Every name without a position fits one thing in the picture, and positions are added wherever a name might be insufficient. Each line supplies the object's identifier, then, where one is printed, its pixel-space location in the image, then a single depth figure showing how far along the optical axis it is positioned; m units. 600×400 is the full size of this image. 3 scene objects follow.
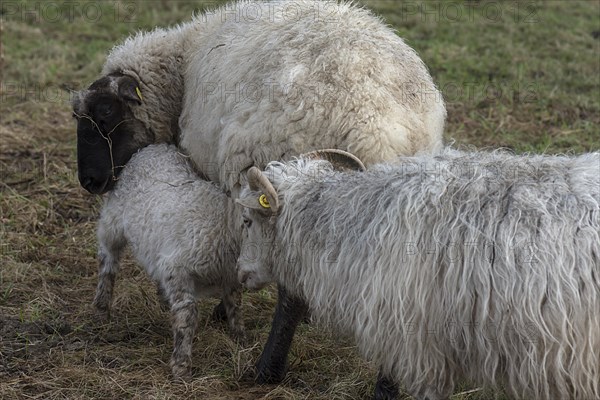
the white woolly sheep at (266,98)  8.42
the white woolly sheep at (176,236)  9.01
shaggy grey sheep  6.46
